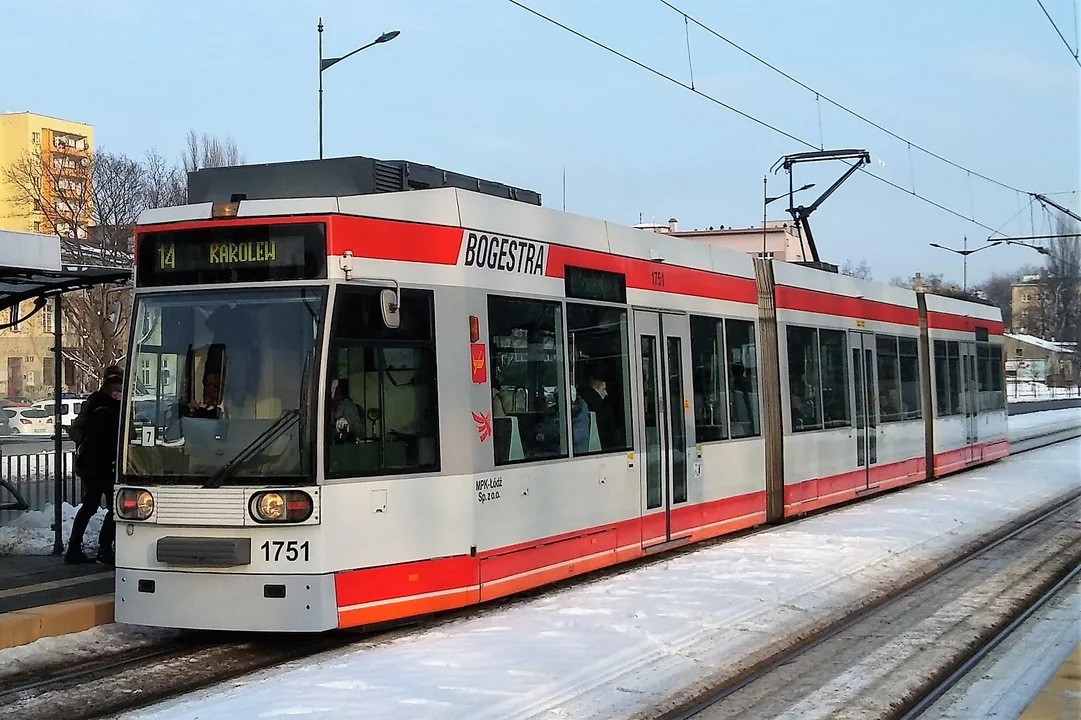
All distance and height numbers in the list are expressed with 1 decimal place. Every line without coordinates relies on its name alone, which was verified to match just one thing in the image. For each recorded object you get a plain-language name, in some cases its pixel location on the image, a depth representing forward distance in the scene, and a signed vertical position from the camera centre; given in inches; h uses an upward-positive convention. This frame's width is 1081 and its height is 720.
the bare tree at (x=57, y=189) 1654.8 +347.0
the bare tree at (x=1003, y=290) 4938.2 +516.8
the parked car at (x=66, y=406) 1440.1 +40.9
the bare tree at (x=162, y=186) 1680.6 +346.2
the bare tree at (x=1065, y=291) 3319.4 +386.3
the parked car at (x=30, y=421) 1332.4 +21.0
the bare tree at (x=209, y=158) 1777.8 +404.6
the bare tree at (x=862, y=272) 3908.7 +485.0
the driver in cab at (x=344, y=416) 330.6 +4.0
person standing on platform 435.8 -4.3
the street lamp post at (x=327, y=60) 1030.4 +318.9
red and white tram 326.0 +5.8
